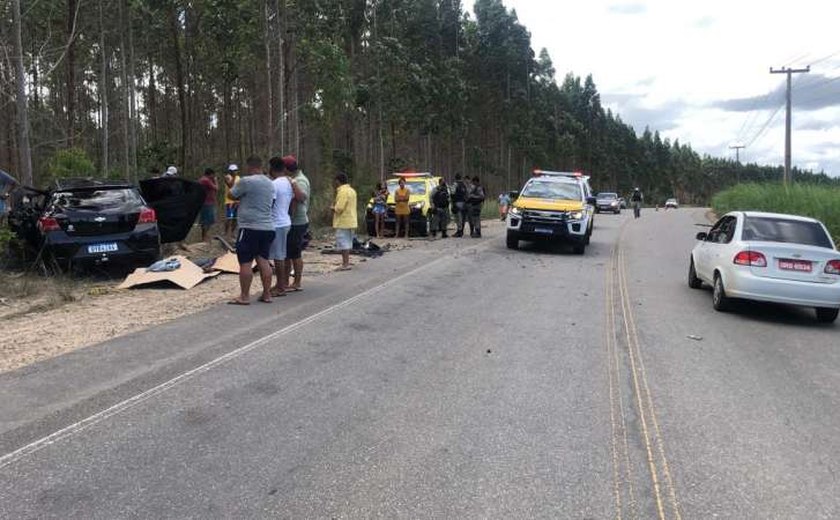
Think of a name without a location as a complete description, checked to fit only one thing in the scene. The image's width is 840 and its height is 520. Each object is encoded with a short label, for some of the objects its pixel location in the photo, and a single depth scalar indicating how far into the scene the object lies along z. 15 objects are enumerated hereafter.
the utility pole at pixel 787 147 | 35.83
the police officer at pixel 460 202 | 22.05
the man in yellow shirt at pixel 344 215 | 12.85
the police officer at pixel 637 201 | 43.22
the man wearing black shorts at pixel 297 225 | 10.83
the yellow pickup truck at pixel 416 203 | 21.77
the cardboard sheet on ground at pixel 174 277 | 10.96
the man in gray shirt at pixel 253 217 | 9.43
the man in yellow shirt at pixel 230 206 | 16.50
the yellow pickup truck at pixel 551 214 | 17.64
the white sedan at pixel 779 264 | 9.73
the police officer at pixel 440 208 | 21.72
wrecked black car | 10.92
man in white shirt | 10.13
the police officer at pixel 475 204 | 21.64
